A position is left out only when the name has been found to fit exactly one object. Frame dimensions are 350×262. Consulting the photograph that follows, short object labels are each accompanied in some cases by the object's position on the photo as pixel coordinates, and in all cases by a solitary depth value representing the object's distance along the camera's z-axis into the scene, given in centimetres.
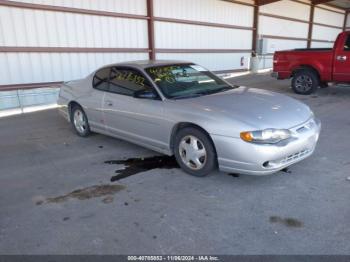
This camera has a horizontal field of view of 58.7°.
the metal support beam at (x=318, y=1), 2131
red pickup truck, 882
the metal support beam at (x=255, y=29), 1733
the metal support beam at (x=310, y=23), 2186
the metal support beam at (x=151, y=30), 1189
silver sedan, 346
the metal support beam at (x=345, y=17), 2670
